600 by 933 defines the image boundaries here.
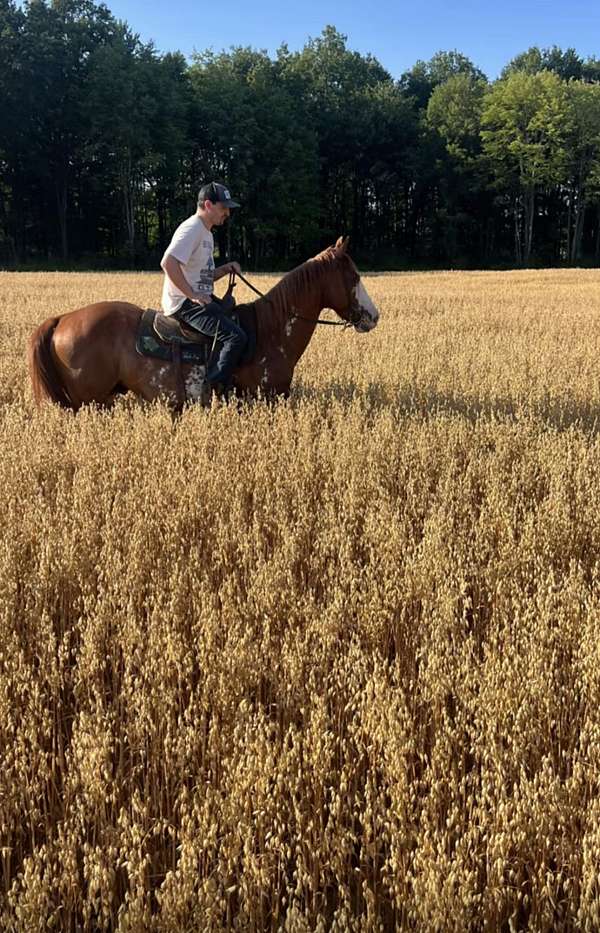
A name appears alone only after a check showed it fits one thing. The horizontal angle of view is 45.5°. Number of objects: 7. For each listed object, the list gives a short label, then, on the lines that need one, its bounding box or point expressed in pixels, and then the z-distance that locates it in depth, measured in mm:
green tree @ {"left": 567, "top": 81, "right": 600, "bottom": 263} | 56562
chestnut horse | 6477
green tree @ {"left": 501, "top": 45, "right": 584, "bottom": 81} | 87000
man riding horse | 6098
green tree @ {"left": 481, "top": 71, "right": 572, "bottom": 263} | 55906
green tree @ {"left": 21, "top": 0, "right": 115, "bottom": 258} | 45844
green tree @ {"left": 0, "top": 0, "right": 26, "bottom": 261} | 44719
